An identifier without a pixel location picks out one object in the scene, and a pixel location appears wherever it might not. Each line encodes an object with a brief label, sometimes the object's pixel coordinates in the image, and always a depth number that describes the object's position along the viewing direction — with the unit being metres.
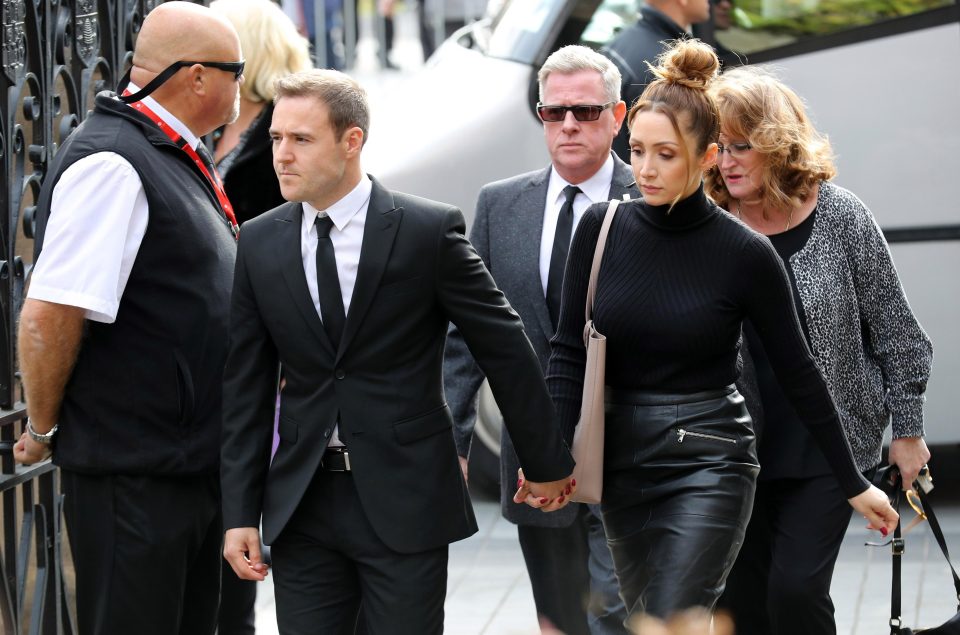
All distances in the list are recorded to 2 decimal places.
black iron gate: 8.34
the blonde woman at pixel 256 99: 11.01
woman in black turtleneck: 7.65
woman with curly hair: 8.59
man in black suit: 7.26
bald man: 7.55
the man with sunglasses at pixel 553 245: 9.63
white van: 14.26
